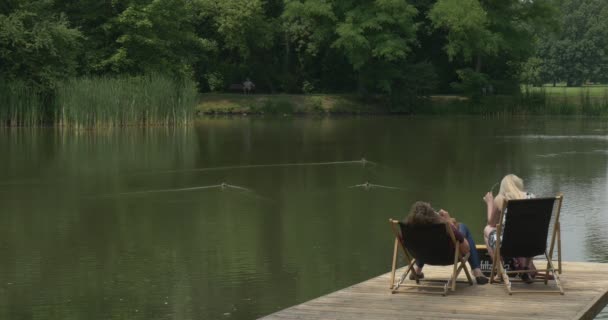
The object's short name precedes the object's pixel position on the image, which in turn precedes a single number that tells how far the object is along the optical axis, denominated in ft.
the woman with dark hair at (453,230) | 29.71
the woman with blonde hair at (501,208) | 31.30
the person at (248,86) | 195.72
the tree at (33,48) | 133.80
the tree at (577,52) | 345.10
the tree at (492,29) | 176.86
